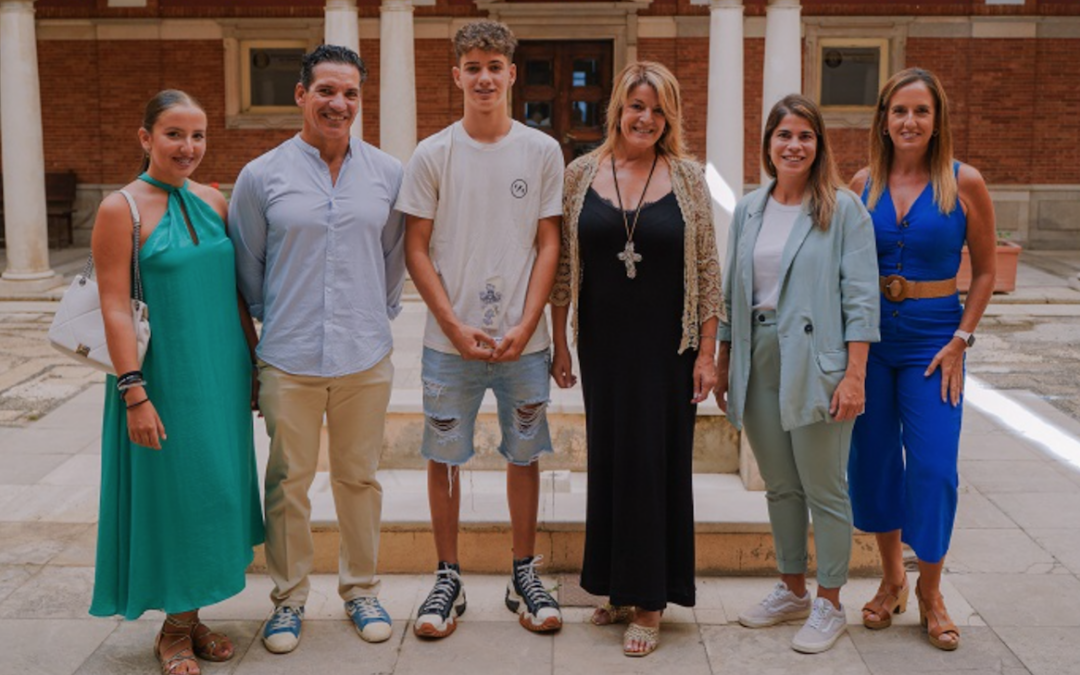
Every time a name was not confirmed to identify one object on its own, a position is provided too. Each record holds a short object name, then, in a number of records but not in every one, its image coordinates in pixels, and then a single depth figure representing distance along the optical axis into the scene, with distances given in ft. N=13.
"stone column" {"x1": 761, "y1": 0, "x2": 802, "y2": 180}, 39.68
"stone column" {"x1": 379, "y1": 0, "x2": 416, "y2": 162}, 41.29
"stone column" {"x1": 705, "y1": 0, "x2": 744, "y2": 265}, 40.37
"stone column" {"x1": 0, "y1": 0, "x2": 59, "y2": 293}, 42.57
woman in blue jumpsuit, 13.88
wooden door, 53.98
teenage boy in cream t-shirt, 13.78
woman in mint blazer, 13.56
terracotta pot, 42.68
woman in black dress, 13.53
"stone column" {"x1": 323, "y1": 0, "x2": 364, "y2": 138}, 40.75
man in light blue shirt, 13.58
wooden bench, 54.39
